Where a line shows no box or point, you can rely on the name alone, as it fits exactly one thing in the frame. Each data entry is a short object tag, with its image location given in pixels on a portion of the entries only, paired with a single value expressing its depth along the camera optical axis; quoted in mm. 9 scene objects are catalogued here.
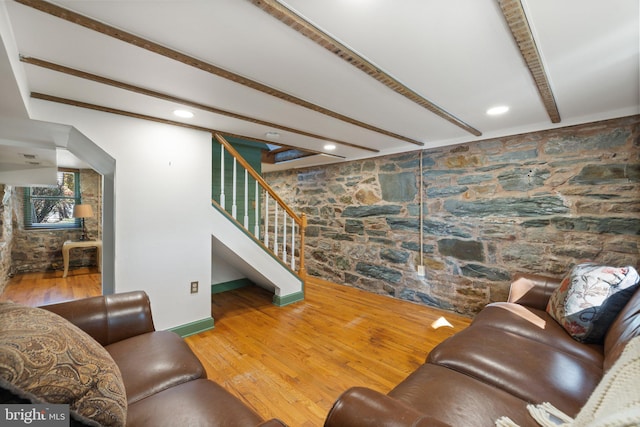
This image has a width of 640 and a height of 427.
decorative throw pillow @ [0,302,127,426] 543
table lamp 4926
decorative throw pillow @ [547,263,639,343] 1466
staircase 2758
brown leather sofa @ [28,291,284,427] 943
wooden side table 4754
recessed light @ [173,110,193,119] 2043
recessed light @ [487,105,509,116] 2021
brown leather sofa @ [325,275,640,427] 789
